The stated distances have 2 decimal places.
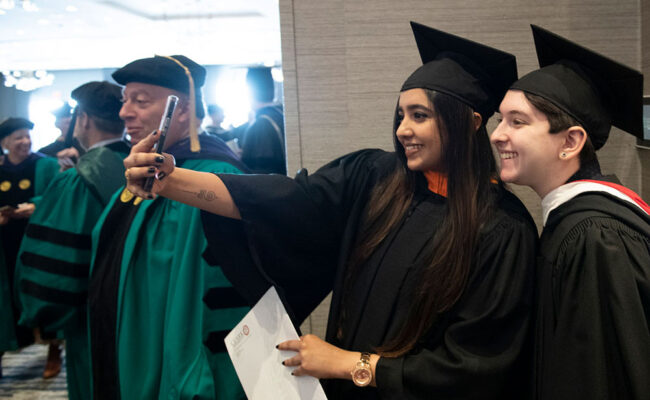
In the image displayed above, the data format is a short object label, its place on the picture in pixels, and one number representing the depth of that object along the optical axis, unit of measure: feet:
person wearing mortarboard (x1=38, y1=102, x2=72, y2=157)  15.96
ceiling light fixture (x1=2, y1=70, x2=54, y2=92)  45.94
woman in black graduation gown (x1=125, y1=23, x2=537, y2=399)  4.17
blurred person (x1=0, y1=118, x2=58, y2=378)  12.51
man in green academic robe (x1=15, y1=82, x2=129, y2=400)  7.54
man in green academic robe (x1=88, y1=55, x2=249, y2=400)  5.39
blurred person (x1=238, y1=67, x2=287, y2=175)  12.96
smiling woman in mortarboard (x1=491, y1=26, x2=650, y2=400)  3.64
